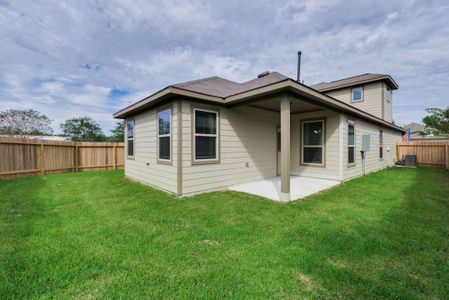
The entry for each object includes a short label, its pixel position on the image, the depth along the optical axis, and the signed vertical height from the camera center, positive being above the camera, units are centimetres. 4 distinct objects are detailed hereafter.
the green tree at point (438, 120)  1292 +179
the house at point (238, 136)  486 +35
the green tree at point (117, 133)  2282 +171
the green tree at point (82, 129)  2088 +197
